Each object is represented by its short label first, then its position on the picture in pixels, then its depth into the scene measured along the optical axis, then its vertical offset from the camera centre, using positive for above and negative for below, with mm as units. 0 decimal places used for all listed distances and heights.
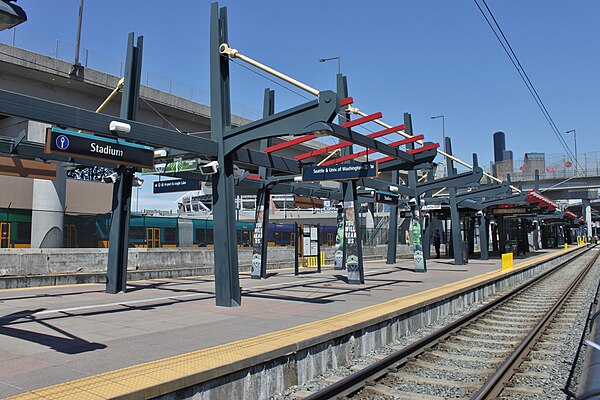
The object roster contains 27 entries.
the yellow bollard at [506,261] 23172 -1042
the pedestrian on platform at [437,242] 38322 -275
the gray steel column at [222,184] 11367 +1234
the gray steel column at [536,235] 58522 +356
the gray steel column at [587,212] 71500 +3815
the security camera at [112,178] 13959 +1665
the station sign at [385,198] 18942 +1544
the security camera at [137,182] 14641 +1705
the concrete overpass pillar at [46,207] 22094 +1573
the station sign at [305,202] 24750 +1832
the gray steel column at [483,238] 33119 +18
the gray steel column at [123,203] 13672 +979
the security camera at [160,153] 12039 +2028
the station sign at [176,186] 14055 +1478
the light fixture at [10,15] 5398 +2378
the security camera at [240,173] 13891 +1812
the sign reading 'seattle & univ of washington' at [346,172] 13430 +1775
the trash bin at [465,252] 30238 -821
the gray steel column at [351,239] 16750 -60
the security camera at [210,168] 11227 +1555
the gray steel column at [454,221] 27969 +959
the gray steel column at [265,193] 18703 +1679
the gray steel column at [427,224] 30175 +889
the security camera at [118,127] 9469 +2081
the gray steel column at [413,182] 23414 +2718
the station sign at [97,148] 8633 +1648
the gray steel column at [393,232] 26500 +347
